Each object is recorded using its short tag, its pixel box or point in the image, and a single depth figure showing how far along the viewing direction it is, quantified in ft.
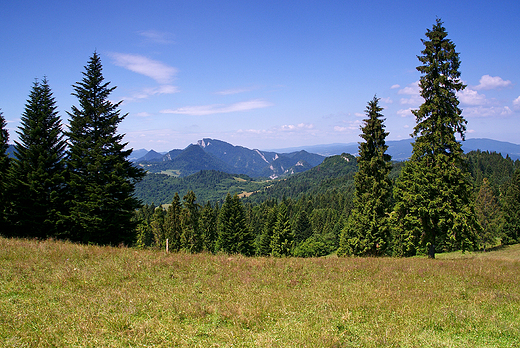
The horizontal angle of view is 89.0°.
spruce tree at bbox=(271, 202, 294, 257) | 157.38
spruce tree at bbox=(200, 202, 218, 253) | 193.83
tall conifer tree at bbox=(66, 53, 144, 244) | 68.69
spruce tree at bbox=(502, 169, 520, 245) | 188.65
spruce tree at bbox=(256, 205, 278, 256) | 175.88
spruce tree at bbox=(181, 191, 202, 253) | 158.10
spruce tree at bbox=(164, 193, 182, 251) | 175.32
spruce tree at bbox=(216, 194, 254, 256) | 162.91
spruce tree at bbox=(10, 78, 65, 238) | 70.69
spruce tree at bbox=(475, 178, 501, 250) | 173.43
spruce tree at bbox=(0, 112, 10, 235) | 73.46
